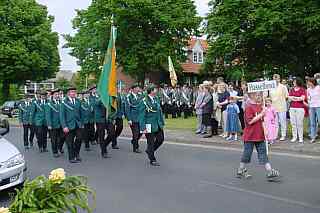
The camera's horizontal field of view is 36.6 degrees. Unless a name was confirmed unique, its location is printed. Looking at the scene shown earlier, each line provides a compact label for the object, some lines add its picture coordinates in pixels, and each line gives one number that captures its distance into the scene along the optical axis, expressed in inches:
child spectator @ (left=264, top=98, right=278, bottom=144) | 526.0
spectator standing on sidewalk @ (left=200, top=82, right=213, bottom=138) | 644.7
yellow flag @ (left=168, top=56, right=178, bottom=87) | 983.5
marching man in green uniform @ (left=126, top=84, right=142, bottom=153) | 529.7
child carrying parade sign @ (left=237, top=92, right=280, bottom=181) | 354.3
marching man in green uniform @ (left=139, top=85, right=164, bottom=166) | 429.7
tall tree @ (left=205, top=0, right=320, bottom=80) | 1053.2
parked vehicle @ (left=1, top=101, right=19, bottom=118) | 1505.9
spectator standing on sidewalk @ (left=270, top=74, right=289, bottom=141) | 554.1
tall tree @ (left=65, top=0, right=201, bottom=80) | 1675.7
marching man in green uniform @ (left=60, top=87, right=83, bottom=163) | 477.1
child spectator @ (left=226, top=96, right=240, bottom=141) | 590.0
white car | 302.3
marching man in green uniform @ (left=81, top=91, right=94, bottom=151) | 537.1
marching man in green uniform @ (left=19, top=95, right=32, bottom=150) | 618.5
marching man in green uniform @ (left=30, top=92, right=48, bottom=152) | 570.9
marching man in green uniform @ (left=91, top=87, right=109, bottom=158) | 503.8
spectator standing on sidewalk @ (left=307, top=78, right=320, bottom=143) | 518.6
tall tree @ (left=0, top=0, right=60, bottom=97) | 1847.9
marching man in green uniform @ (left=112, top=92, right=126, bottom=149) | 561.9
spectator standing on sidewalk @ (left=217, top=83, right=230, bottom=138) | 628.4
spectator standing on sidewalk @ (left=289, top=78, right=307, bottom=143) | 533.0
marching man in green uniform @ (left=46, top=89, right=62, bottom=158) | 520.1
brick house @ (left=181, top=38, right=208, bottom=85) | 2208.7
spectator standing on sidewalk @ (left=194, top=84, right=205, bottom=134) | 660.1
